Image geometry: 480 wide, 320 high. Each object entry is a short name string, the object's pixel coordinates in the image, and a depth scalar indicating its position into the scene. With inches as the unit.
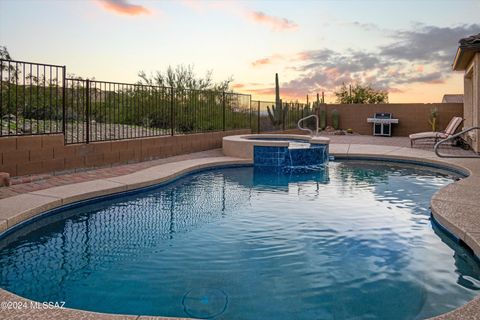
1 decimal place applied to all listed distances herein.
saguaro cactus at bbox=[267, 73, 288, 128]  659.6
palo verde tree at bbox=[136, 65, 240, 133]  435.8
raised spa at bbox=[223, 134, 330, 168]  383.9
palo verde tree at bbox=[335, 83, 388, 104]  1218.6
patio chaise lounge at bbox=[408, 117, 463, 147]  485.1
